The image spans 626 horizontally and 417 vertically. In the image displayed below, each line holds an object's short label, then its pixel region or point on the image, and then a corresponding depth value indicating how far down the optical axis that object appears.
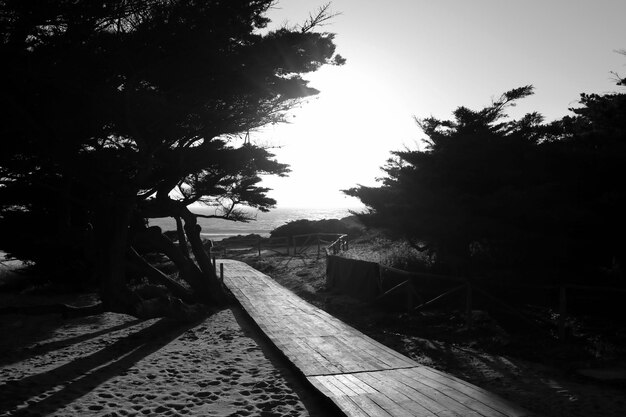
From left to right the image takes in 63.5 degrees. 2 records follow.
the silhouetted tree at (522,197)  11.08
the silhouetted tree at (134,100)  8.59
